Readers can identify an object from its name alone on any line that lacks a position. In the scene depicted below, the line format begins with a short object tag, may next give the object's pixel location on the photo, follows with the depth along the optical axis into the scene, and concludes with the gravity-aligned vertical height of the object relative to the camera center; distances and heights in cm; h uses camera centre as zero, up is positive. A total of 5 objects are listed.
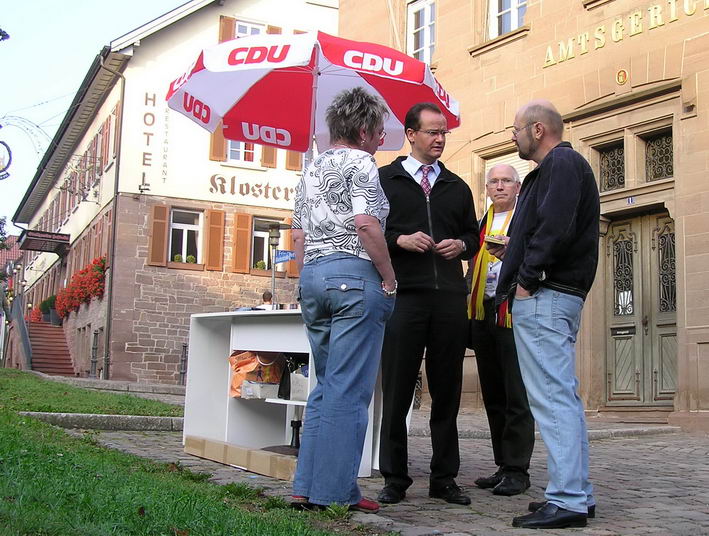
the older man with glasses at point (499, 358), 595 +9
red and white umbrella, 770 +232
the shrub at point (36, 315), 4128 +188
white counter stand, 705 -18
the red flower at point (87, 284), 3009 +238
